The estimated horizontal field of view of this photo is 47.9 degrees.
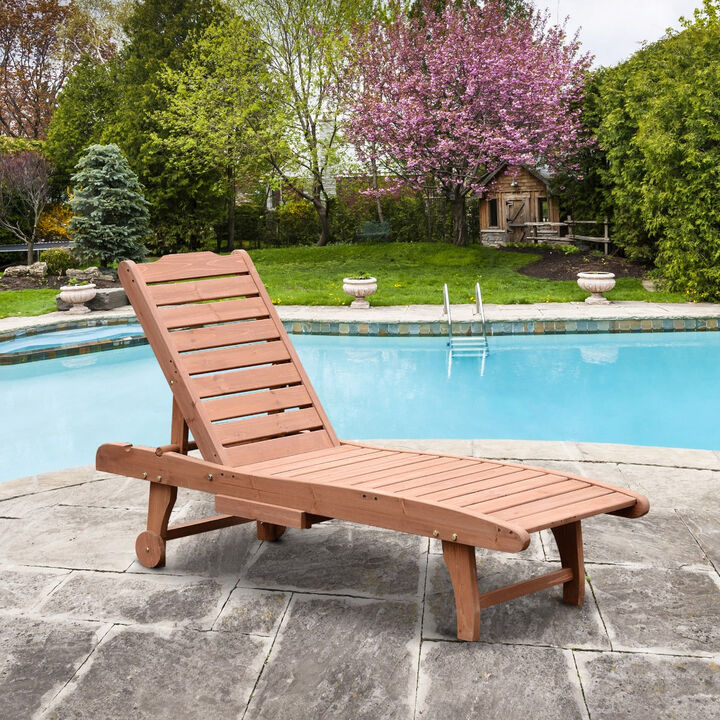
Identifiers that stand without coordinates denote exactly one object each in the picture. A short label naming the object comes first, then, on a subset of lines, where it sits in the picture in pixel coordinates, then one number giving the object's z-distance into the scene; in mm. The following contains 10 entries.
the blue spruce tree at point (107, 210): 15148
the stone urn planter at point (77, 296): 12688
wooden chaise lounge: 2572
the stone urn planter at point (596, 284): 11859
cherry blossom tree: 15352
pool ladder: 9648
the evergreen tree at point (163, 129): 20203
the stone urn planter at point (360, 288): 12172
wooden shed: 22562
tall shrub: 11414
